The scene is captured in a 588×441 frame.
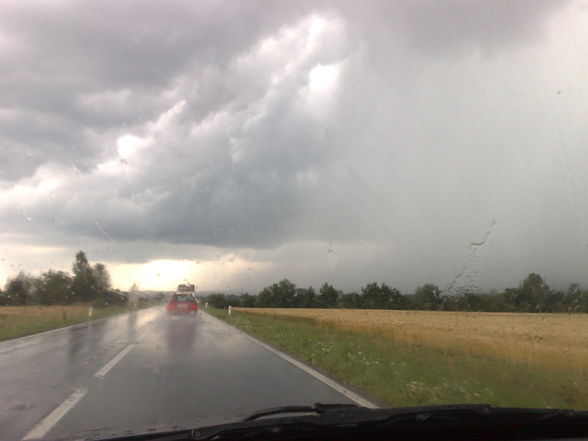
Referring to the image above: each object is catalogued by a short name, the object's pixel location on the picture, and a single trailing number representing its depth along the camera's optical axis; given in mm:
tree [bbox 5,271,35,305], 43125
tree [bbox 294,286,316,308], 95625
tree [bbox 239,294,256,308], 104812
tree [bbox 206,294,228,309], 76206
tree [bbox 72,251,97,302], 45406
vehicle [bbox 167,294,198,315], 34812
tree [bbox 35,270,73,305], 42438
